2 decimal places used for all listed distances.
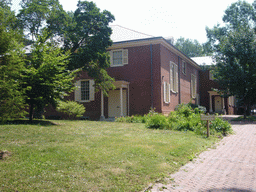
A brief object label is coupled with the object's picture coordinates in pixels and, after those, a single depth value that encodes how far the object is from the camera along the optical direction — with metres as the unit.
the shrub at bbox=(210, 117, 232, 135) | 11.48
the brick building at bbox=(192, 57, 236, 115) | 30.75
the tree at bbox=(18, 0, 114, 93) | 15.41
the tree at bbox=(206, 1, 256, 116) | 19.53
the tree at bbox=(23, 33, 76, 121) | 10.33
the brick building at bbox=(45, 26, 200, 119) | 18.61
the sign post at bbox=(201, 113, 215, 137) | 9.98
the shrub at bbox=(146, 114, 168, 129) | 11.84
